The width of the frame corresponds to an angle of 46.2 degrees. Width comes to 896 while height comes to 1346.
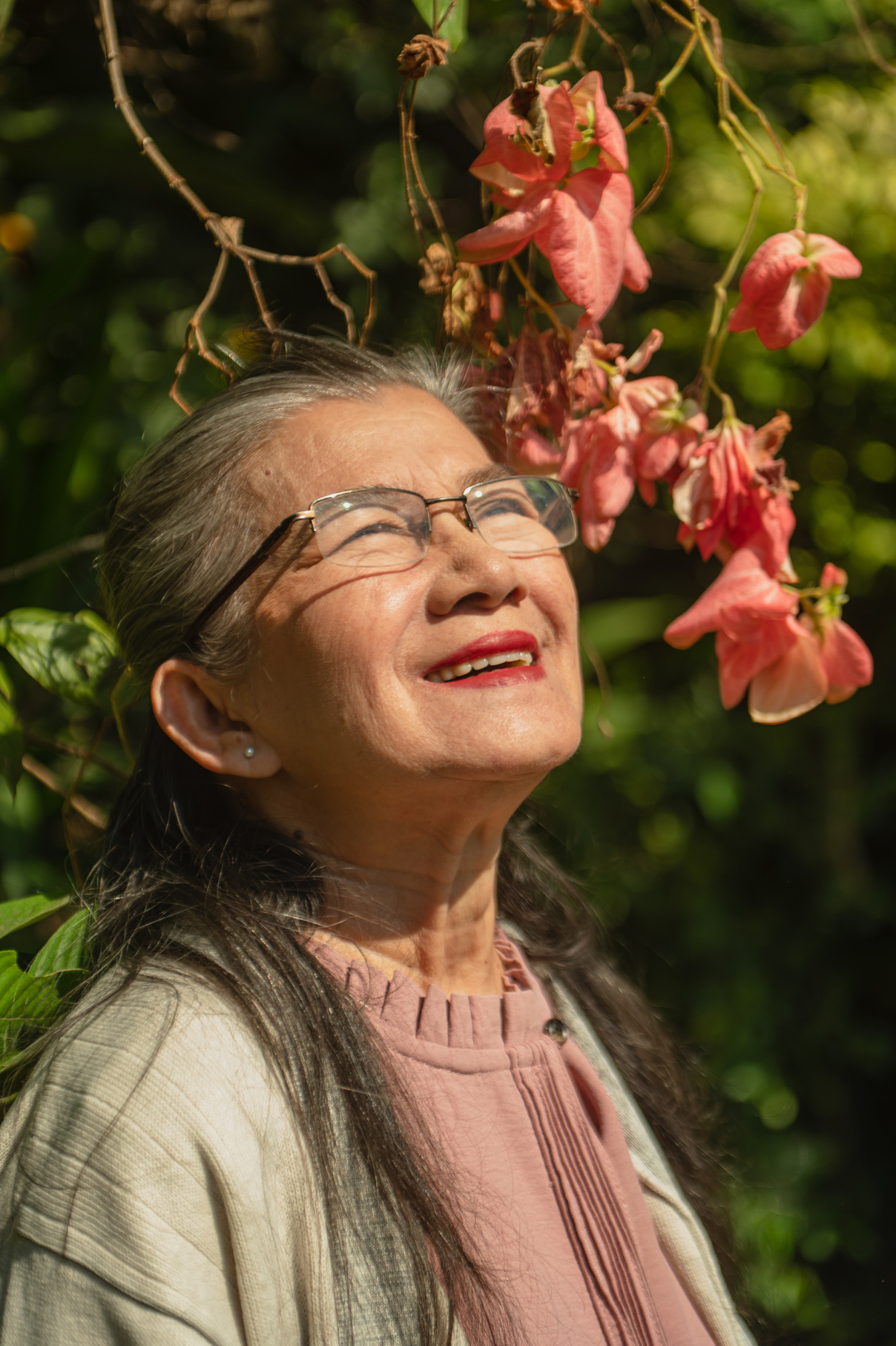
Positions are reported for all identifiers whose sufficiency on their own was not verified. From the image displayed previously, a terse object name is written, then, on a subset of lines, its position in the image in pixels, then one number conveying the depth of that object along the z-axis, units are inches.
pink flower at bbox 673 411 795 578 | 49.0
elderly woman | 38.1
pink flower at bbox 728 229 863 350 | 45.7
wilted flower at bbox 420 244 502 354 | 51.4
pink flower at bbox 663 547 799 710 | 48.5
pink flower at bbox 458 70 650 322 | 42.1
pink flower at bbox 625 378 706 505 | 50.2
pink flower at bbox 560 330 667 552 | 49.9
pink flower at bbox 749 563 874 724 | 50.8
